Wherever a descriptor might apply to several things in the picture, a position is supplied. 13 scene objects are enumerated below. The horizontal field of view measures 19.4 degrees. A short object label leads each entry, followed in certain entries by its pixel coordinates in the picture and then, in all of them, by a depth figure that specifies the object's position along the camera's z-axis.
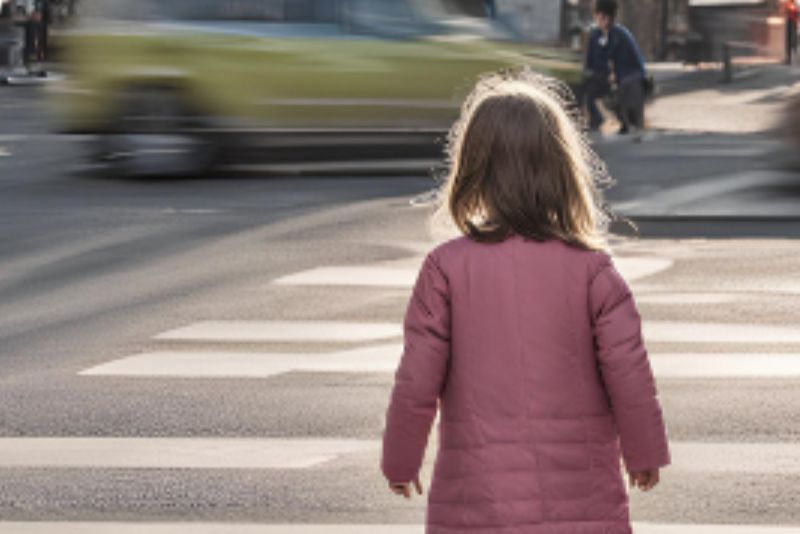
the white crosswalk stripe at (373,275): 12.16
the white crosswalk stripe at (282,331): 10.24
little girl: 3.93
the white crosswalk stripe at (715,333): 10.05
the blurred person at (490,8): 19.47
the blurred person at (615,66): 24.41
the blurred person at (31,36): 45.03
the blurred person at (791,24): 30.34
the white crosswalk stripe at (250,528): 6.34
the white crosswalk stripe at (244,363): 9.30
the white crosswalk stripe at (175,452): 7.38
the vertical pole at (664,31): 54.44
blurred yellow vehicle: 18.45
